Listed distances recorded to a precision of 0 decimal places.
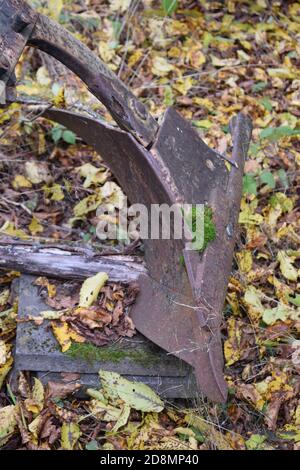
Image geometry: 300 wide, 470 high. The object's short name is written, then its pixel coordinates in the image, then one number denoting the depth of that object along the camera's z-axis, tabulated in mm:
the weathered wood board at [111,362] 2736
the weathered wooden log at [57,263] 2963
